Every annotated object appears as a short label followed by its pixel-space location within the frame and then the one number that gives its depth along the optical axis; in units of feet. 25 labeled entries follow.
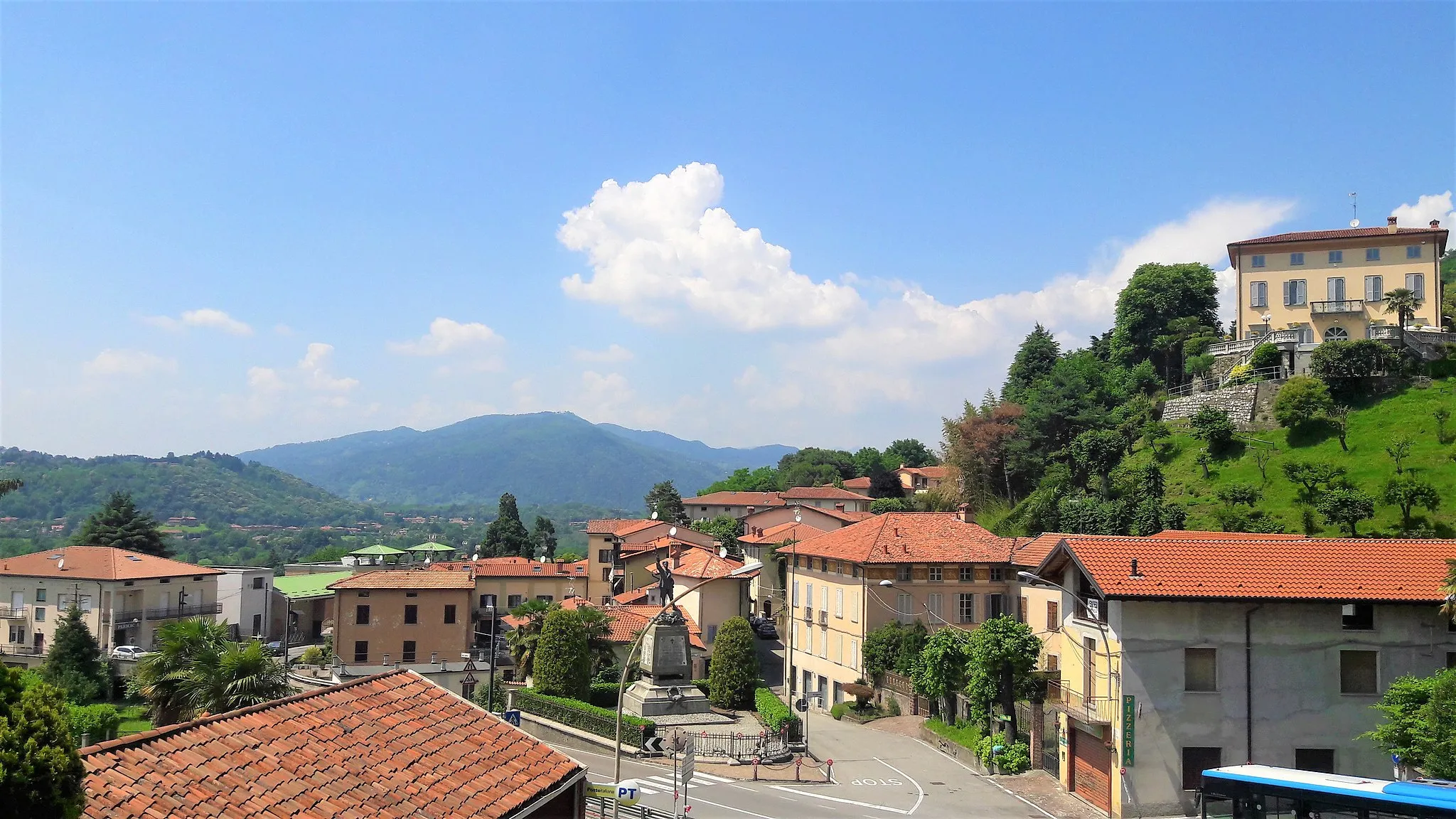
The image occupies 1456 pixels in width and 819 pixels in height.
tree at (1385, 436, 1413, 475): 184.55
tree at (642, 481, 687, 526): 374.69
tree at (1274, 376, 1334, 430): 210.59
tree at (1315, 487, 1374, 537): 168.96
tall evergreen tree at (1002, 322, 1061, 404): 322.75
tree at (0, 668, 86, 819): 25.88
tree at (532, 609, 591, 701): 139.54
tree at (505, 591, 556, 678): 152.76
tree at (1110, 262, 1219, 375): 303.07
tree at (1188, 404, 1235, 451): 217.77
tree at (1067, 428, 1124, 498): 222.48
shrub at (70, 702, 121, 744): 138.21
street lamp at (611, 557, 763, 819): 68.72
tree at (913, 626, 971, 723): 126.41
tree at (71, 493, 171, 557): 290.35
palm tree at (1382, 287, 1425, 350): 234.99
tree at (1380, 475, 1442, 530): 168.66
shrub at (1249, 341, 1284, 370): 233.96
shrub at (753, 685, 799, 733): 128.08
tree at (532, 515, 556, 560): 417.40
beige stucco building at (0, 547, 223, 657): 210.18
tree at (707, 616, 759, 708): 149.48
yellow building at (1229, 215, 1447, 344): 243.19
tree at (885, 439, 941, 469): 478.59
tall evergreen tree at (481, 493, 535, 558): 355.36
